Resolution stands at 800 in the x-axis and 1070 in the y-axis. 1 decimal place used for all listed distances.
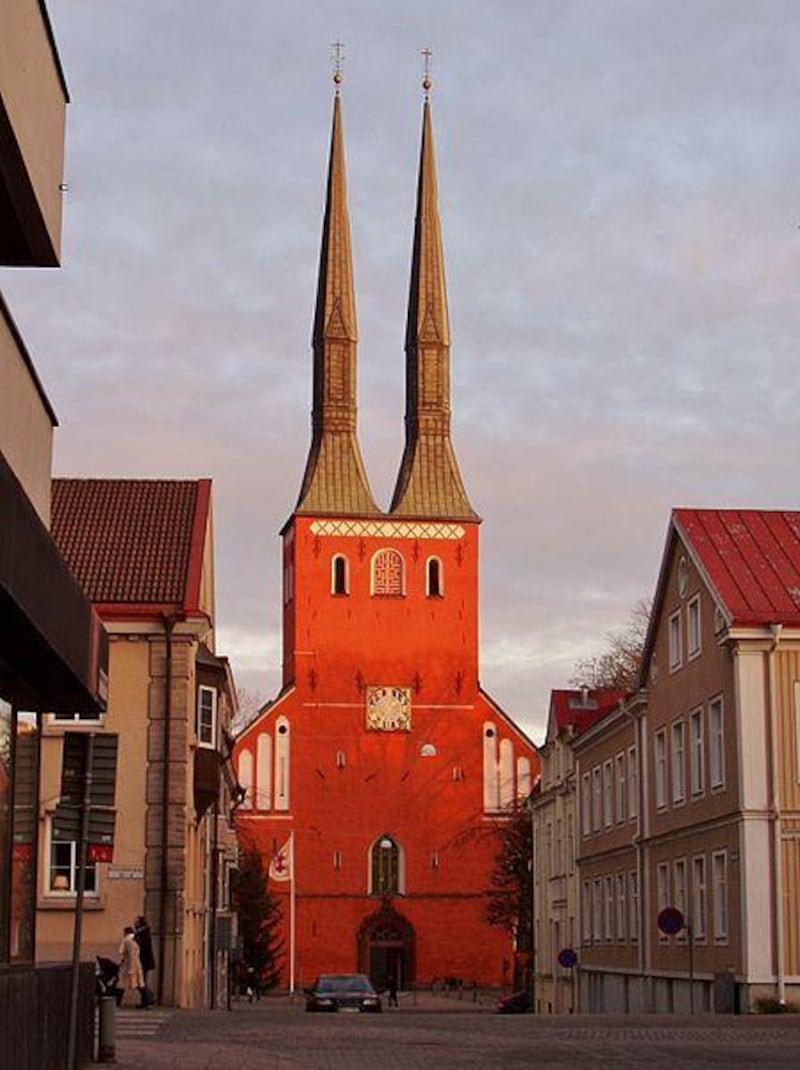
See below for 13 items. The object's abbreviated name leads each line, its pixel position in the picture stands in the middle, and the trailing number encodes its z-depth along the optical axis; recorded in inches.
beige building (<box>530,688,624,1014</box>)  2320.9
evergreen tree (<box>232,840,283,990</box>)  3142.2
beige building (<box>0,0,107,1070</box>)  454.0
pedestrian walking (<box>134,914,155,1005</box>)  1317.7
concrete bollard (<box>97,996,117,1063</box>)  804.6
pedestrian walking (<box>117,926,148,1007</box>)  1290.6
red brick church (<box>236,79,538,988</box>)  3363.7
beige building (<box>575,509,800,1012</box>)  1464.1
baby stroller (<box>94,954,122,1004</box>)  1085.1
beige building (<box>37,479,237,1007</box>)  1457.9
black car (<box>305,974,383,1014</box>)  1676.9
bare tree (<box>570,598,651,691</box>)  3075.8
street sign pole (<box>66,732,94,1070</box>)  598.5
